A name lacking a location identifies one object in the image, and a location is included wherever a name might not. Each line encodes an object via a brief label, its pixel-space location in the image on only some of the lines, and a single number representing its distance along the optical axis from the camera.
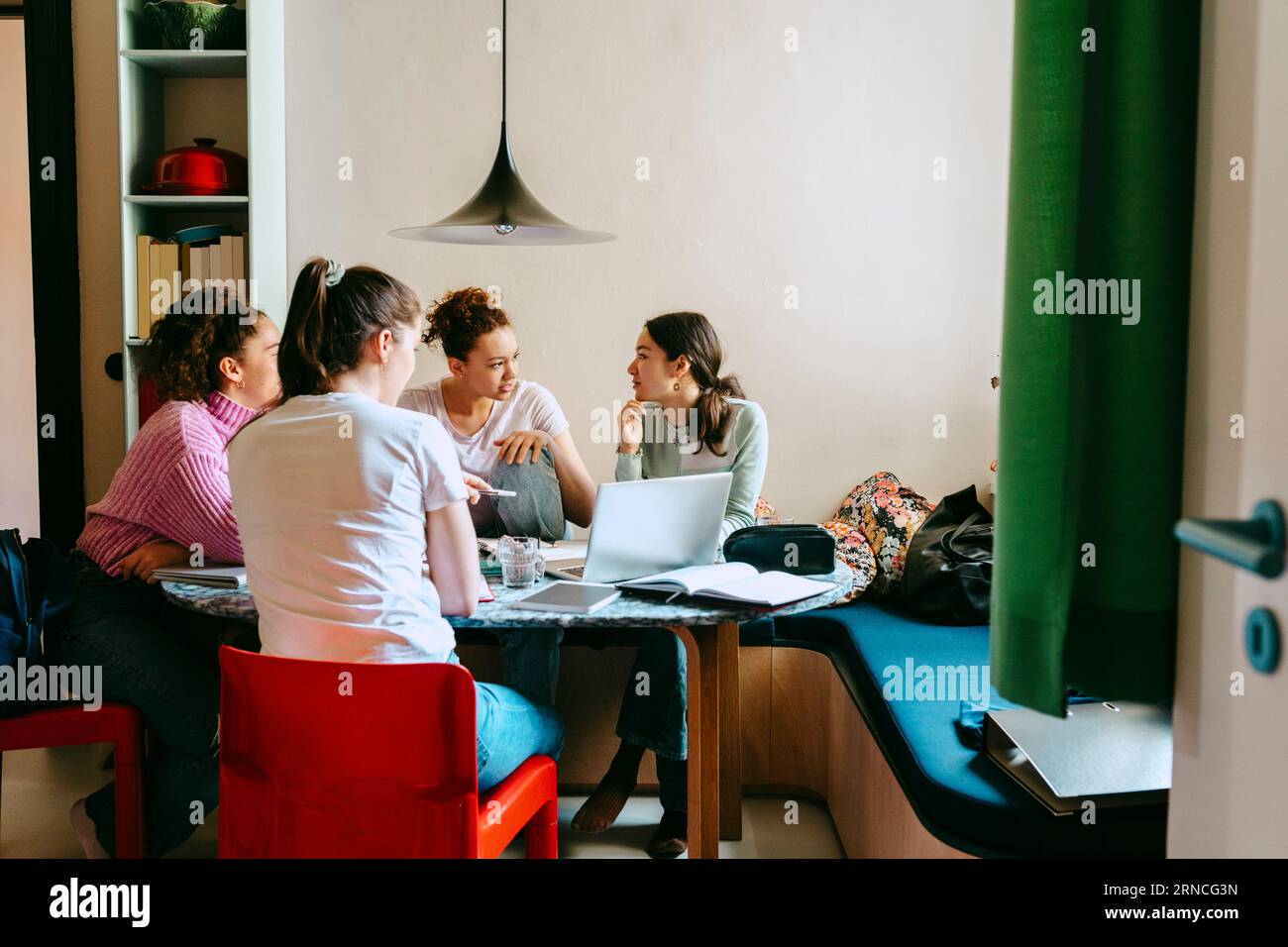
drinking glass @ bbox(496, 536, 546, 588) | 2.20
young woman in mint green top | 2.82
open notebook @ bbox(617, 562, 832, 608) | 2.07
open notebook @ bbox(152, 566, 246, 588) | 2.21
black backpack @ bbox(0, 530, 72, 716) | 2.17
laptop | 2.16
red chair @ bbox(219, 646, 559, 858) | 1.57
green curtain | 0.95
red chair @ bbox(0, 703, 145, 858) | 2.21
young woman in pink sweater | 2.29
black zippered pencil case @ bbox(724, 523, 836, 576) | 2.41
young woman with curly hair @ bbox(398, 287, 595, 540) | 2.78
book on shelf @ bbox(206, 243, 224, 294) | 3.60
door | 0.80
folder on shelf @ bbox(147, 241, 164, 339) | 3.61
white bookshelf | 3.57
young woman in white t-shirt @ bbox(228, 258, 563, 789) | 1.73
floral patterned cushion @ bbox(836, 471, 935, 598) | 3.28
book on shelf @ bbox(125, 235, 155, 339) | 3.61
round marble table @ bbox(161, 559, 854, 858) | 1.99
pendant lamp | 2.67
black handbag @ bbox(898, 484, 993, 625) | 2.89
